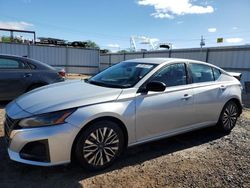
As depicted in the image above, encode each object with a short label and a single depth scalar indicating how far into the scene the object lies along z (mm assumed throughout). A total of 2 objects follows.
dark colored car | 5112
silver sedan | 2267
